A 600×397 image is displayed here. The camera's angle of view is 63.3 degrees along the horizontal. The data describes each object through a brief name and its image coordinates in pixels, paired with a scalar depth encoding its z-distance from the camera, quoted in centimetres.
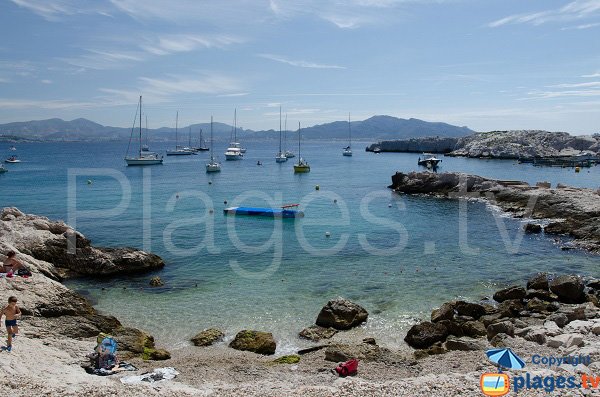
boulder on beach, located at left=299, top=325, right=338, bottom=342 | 1980
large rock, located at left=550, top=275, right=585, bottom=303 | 2402
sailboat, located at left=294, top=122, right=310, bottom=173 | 9681
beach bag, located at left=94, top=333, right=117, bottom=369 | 1498
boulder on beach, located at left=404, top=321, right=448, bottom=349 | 1908
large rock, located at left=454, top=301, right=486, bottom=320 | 2214
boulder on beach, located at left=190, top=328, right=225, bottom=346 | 1920
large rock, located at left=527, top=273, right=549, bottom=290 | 2555
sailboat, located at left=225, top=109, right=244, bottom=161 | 13350
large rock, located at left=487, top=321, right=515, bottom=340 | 1873
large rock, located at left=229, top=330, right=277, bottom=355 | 1841
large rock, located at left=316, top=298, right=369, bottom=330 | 2084
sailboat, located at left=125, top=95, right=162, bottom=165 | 10906
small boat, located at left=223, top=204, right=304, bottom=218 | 4769
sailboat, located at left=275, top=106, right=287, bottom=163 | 12479
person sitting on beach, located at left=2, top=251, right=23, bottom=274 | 2073
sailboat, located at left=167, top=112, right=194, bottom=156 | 15625
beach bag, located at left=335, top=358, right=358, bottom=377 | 1490
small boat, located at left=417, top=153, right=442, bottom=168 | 10044
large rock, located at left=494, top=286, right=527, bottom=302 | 2434
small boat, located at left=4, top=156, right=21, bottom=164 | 12144
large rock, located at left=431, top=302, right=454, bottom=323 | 2120
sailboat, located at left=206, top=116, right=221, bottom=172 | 9576
